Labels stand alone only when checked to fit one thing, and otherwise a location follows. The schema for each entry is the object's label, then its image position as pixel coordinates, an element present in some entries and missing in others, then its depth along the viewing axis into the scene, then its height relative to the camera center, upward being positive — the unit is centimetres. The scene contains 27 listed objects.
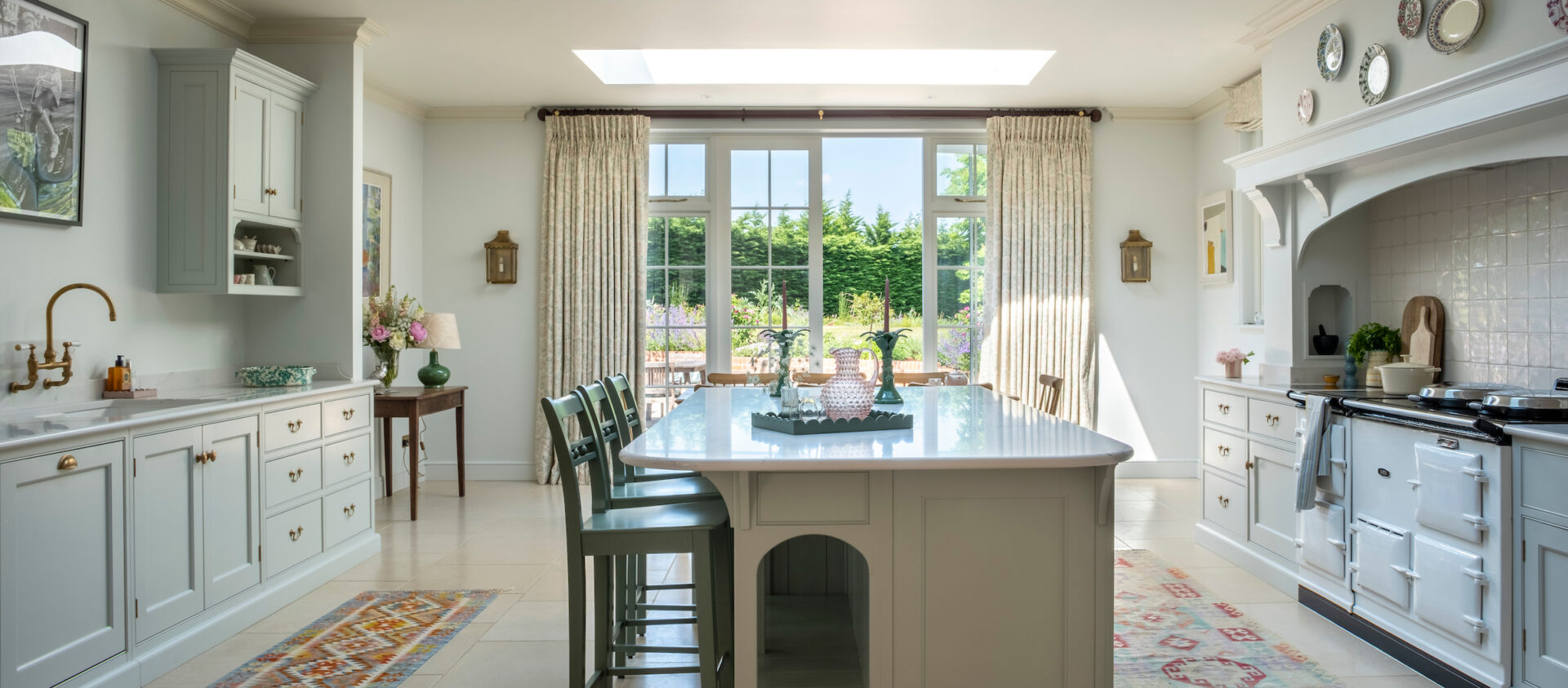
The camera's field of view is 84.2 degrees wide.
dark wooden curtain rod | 598 +160
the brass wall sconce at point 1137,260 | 603 +60
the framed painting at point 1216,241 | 549 +69
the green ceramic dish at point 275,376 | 391 -14
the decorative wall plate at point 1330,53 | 357 +123
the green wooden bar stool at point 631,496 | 273 -48
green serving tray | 249 -23
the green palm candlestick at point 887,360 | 311 -5
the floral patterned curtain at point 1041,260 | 598 +59
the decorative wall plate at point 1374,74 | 329 +105
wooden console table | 493 -36
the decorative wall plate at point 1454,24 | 285 +109
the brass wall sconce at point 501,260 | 605 +59
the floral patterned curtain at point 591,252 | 597 +64
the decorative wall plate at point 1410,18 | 312 +120
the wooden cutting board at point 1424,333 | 350 +6
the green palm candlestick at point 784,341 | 328 +2
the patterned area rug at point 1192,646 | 276 -104
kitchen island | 216 -53
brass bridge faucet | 298 -6
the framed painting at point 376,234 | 537 +70
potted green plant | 363 +1
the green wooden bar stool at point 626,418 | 304 -27
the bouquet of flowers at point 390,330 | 497 +9
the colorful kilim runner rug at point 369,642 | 278 -105
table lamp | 531 +3
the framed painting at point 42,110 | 287 +81
